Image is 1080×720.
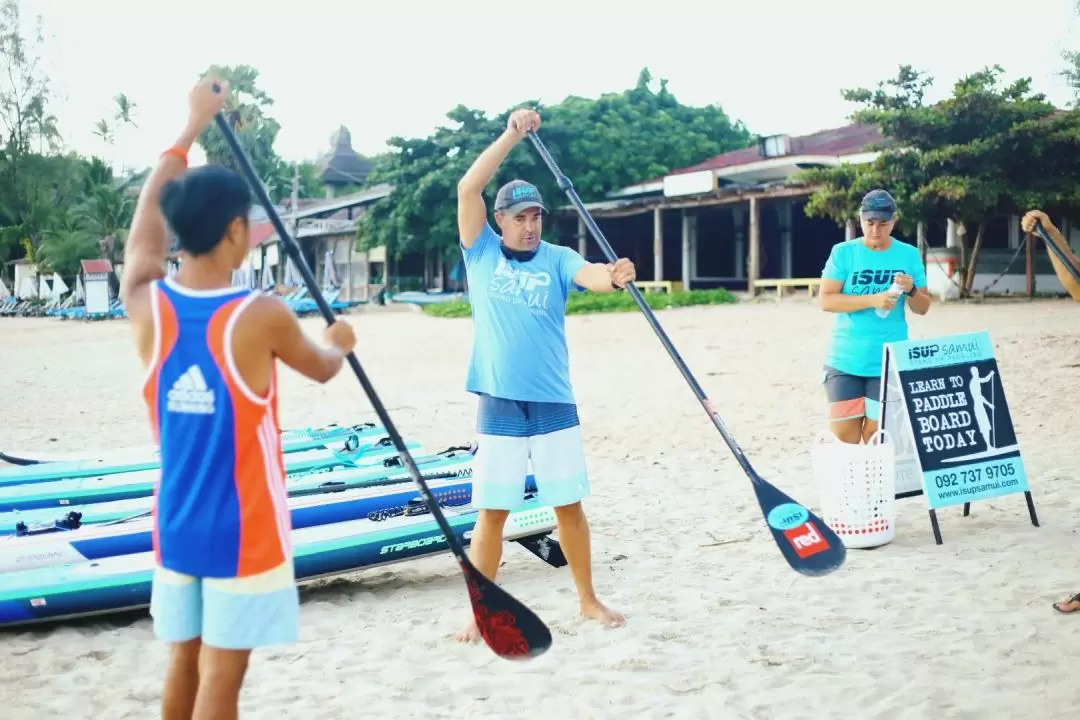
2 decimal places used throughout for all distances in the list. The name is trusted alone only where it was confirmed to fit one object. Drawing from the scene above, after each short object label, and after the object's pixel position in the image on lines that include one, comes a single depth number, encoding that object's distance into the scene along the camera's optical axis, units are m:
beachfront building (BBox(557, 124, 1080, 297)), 20.19
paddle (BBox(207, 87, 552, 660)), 3.19
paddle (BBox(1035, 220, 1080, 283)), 4.39
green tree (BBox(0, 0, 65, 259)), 52.84
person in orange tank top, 2.28
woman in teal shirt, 5.36
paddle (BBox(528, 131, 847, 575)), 4.02
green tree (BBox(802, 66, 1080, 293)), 17.44
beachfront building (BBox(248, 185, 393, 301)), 36.16
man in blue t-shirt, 4.04
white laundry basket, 5.20
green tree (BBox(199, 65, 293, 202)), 47.85
